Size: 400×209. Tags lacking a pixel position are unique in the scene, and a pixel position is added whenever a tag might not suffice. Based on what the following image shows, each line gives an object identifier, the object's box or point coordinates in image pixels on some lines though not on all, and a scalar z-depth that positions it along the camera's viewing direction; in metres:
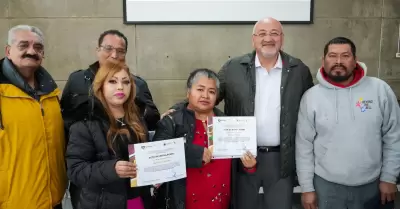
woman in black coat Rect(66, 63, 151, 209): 1.87
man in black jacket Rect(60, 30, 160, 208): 2.23
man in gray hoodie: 2.37
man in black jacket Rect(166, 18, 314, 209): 2.59
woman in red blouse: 2.24
